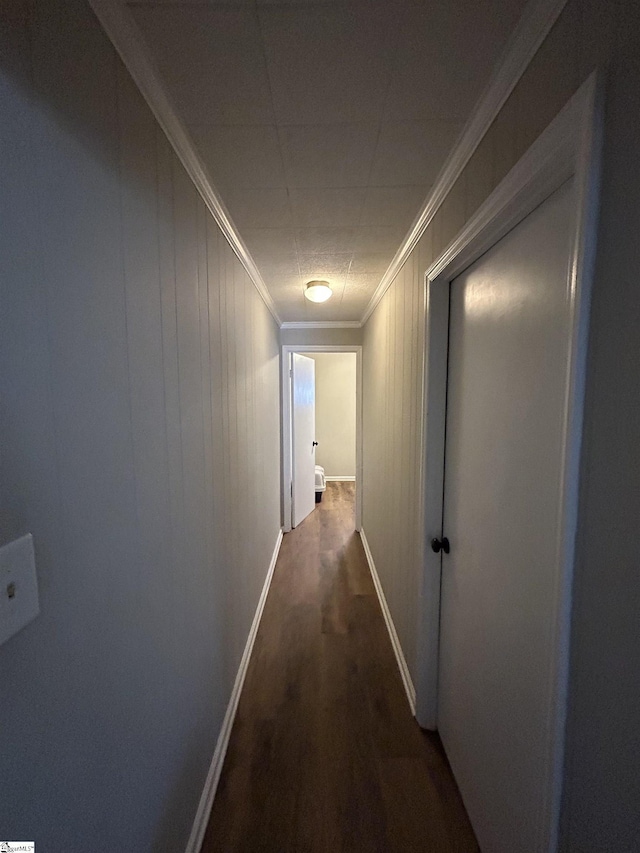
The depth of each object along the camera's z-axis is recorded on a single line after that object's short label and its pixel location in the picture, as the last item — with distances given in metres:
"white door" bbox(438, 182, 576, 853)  0.76
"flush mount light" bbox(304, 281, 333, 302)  2.37
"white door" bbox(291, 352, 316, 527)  3.89
